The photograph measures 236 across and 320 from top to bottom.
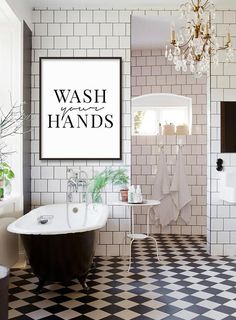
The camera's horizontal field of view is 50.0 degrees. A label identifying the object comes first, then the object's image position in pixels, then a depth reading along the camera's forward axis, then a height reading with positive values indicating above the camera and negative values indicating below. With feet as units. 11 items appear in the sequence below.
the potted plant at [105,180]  10.15 -0.89
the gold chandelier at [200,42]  6.89 +3.28
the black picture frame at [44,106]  10.45 +1.97
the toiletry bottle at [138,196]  9.51 -1.42
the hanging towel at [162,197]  13.20 -2.02
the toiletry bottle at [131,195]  9.53 -1.39
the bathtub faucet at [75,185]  10.29 -1.11
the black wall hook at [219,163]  10.38 -0.17
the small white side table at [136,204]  9.36 -1.70
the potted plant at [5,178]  8.23 -0.72
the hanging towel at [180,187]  13.09 -1.47
